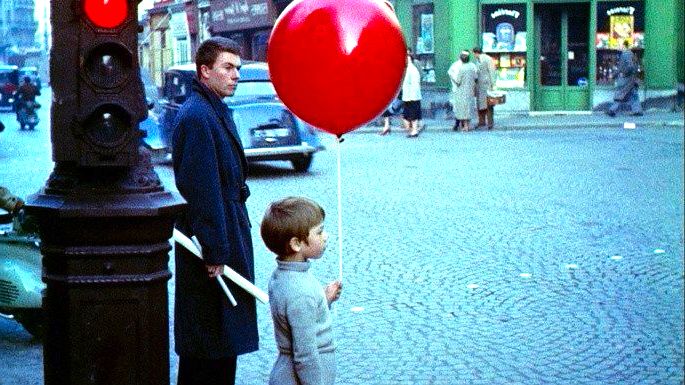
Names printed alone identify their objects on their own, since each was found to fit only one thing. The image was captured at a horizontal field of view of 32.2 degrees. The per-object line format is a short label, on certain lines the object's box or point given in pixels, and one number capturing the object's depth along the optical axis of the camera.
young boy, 3.96
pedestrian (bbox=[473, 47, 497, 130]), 25.12
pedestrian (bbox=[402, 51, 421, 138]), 23.83
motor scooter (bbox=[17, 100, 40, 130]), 34.59
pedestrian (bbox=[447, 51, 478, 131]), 24.77
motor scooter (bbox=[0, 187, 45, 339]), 6.85
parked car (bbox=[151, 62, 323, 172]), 16.31
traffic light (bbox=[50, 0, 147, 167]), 3.90
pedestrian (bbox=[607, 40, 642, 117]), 26.73
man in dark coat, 4.55
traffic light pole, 3.92
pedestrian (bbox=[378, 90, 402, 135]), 24.61
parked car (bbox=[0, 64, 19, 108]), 50.23
